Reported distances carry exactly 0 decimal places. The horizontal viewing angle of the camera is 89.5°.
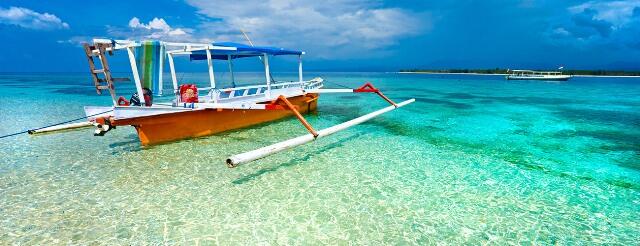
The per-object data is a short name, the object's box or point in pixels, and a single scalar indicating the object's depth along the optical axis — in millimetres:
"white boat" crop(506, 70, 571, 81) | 56906
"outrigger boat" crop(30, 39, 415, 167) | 7695
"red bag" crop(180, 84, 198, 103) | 9641
